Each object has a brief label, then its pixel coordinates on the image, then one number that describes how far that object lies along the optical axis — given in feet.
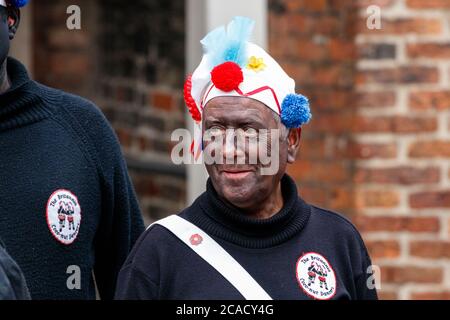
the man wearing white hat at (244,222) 16.04
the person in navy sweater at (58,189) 17.59
